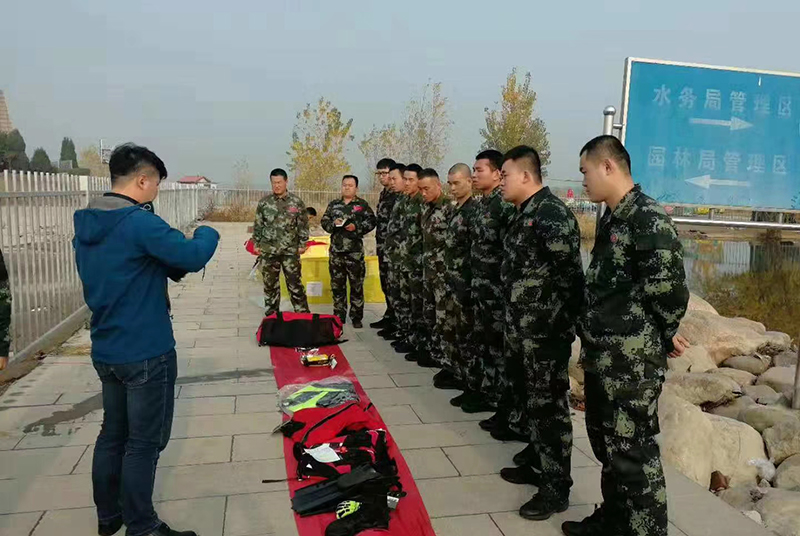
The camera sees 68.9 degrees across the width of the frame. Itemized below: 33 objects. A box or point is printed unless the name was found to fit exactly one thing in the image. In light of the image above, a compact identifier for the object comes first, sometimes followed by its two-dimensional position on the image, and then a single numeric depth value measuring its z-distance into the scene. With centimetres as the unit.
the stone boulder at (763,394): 542
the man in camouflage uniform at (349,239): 694
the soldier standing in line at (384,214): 690
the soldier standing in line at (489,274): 398
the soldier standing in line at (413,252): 572
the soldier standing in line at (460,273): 452
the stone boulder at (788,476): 376
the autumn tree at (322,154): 2942
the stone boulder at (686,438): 362
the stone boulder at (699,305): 838
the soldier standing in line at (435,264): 490
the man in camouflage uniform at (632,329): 228
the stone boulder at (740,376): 612
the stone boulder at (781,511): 305
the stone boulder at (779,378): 581
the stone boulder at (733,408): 512
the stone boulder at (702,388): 528
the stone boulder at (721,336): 683
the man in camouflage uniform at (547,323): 291
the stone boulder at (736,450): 398
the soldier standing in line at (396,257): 613
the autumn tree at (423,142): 2742
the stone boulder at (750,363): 648
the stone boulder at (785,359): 668
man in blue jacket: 231
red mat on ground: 272
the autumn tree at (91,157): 6347
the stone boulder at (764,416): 456
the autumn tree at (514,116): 2934
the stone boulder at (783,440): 415
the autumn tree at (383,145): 2855
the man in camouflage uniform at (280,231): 701
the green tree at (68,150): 6838
